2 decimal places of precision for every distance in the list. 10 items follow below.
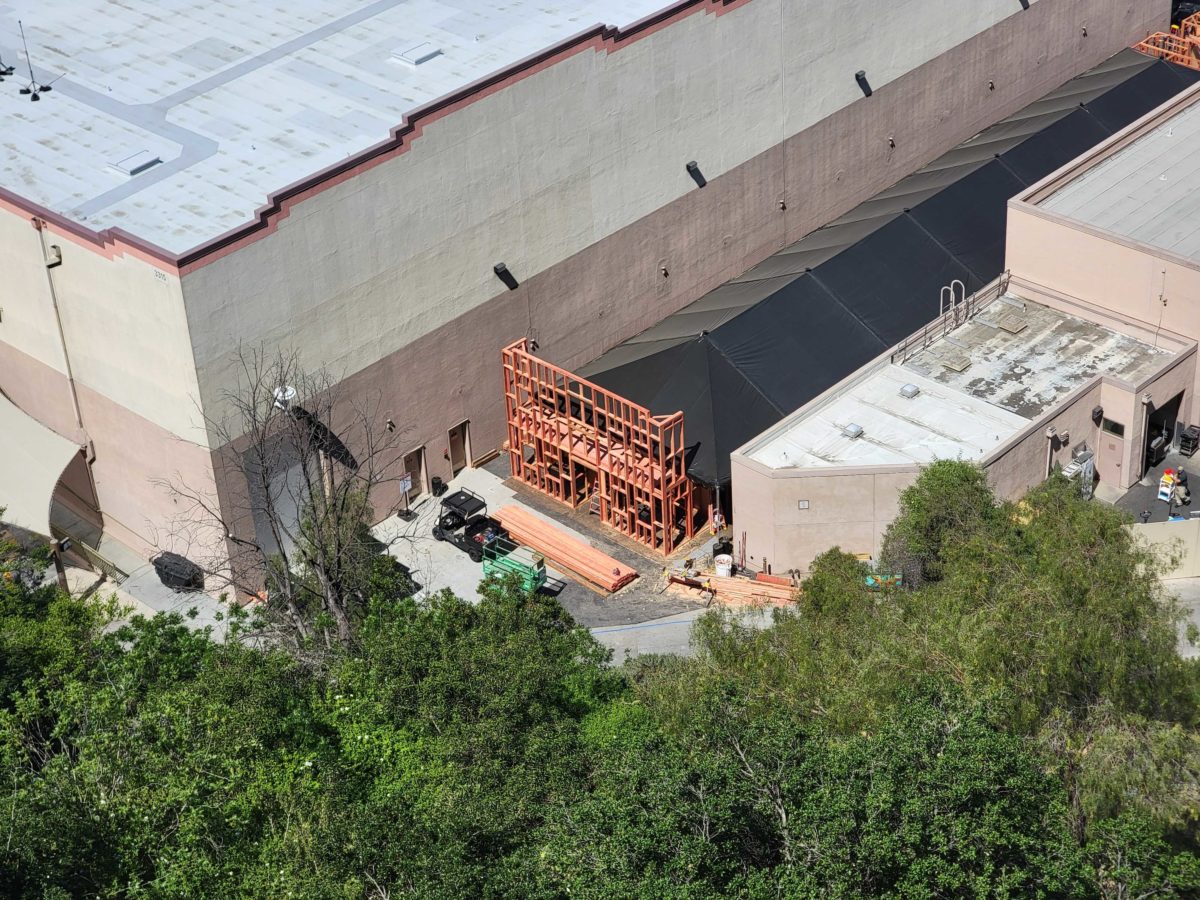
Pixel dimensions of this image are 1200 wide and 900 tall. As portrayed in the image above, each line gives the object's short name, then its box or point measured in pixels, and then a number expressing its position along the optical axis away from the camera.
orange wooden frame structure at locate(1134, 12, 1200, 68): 81.31
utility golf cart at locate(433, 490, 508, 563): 57.62
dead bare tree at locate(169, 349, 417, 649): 51.38
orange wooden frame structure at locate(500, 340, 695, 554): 56.56
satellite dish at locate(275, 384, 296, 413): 52.81
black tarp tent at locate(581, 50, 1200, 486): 57.97
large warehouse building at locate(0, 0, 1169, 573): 52.47
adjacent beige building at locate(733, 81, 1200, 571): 54.44
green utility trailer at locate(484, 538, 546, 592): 55.16
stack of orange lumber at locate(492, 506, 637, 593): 56.16
